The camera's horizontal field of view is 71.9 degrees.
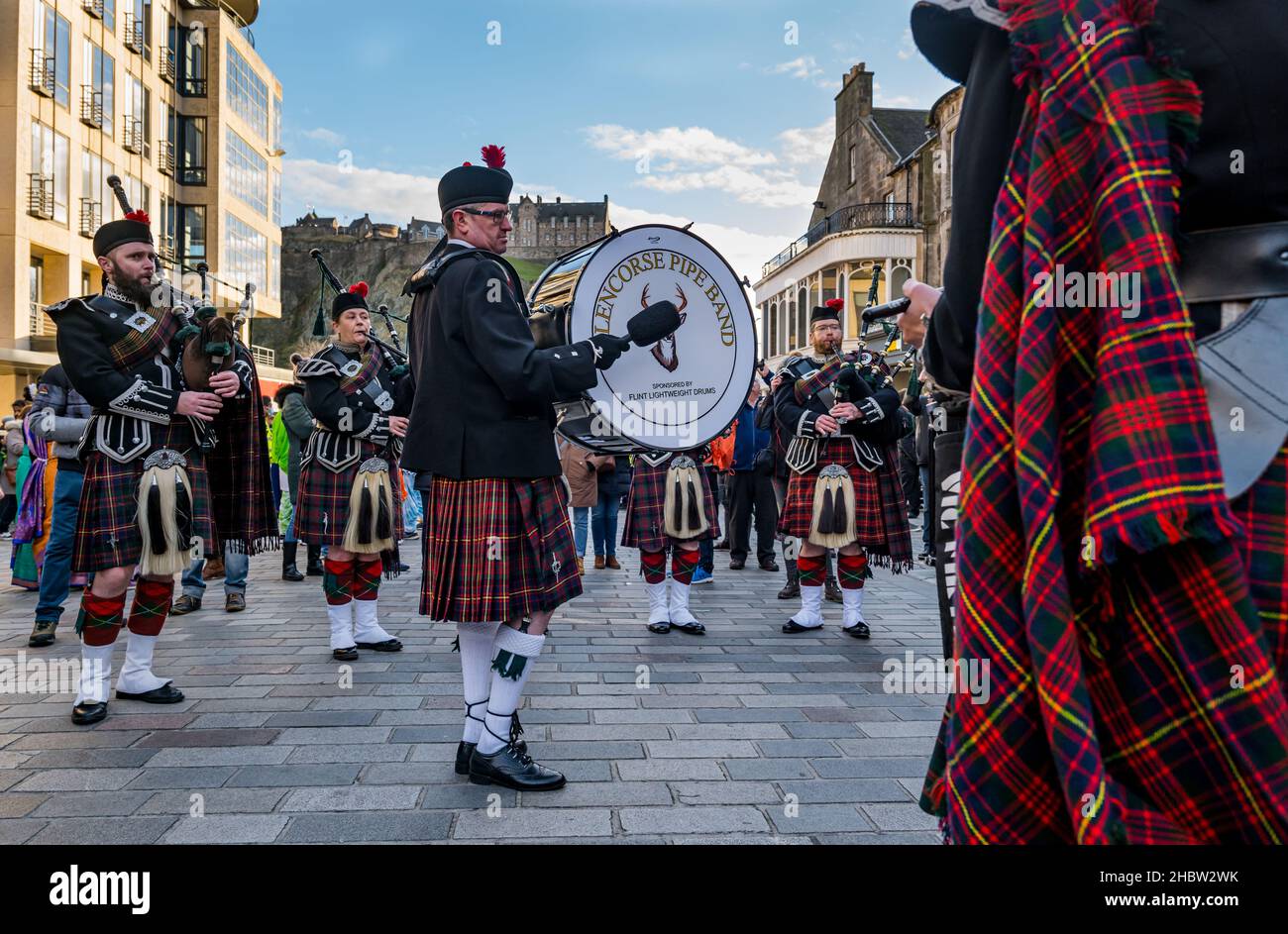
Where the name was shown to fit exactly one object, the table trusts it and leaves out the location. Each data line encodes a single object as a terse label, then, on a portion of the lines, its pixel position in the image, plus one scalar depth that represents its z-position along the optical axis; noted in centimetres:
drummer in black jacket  313
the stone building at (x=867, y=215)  3002
